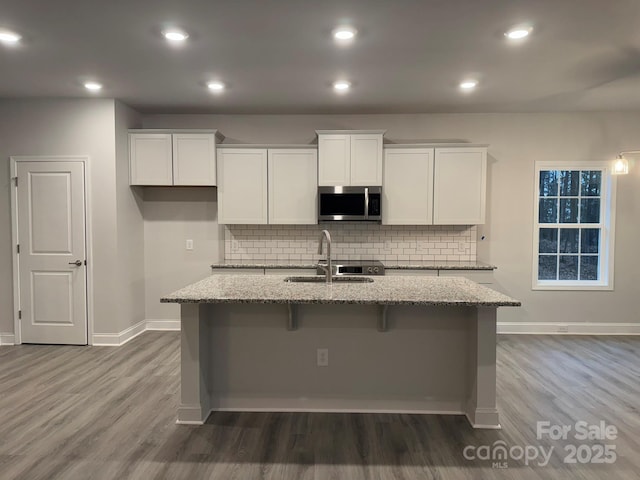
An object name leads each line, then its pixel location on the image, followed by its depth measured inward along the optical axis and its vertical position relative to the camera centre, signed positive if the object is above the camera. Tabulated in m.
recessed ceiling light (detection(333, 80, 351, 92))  3.71 +1.29
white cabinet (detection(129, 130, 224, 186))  4.57 +0.76
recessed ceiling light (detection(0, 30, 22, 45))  2.75 +1.27
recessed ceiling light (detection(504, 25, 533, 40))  2.65 +1.26
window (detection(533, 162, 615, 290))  4.85 -0.01
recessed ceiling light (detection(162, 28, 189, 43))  2.70 +1.26
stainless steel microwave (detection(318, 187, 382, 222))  4.53 +0.24
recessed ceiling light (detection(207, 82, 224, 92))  3.76 +1.29
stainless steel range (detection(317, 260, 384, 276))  4.39 -0.47
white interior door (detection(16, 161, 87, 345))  4.33 -0.25
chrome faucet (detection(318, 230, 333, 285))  2.82 -0.24
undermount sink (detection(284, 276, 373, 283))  3.11 -0.42
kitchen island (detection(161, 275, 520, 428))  2.80 -0.89
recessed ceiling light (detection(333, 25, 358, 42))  2.65 +1.26
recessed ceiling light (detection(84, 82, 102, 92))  3.79 +1.30
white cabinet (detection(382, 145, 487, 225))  4.54 +0.45
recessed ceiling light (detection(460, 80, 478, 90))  3.74 +1.30
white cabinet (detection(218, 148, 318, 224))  4.61 +0.44
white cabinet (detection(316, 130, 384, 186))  4.52 +0.74
